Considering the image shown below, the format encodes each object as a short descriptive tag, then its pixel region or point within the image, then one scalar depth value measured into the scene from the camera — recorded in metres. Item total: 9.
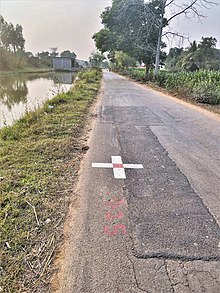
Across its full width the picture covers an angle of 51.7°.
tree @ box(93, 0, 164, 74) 18.67
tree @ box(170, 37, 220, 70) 41.22
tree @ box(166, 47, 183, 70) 50.93
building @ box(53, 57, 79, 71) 58.44
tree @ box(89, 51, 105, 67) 72.26
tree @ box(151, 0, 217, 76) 16.76
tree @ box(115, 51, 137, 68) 43.45
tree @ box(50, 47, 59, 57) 83.69
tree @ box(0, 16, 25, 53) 44.82
